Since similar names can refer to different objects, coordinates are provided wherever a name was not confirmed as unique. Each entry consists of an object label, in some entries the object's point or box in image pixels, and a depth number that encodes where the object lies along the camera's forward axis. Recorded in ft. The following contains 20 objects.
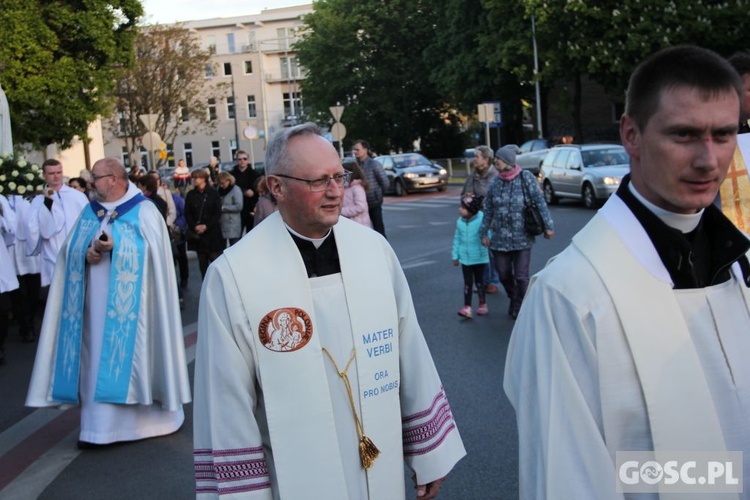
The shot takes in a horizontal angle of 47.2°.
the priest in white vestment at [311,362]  9.55
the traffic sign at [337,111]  106.01
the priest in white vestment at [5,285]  30.30
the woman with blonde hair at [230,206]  42.24
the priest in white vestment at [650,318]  6.36
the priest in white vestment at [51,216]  35.17
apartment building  294.46
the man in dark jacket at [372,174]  41.42
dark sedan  108.06
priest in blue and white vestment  20.29
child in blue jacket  32.04
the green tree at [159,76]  151.64
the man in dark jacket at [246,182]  48.65
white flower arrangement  34.42
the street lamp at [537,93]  120.26
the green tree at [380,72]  167.73
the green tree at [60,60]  78.23
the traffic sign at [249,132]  98.42
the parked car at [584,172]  70.23
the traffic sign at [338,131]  111.24
